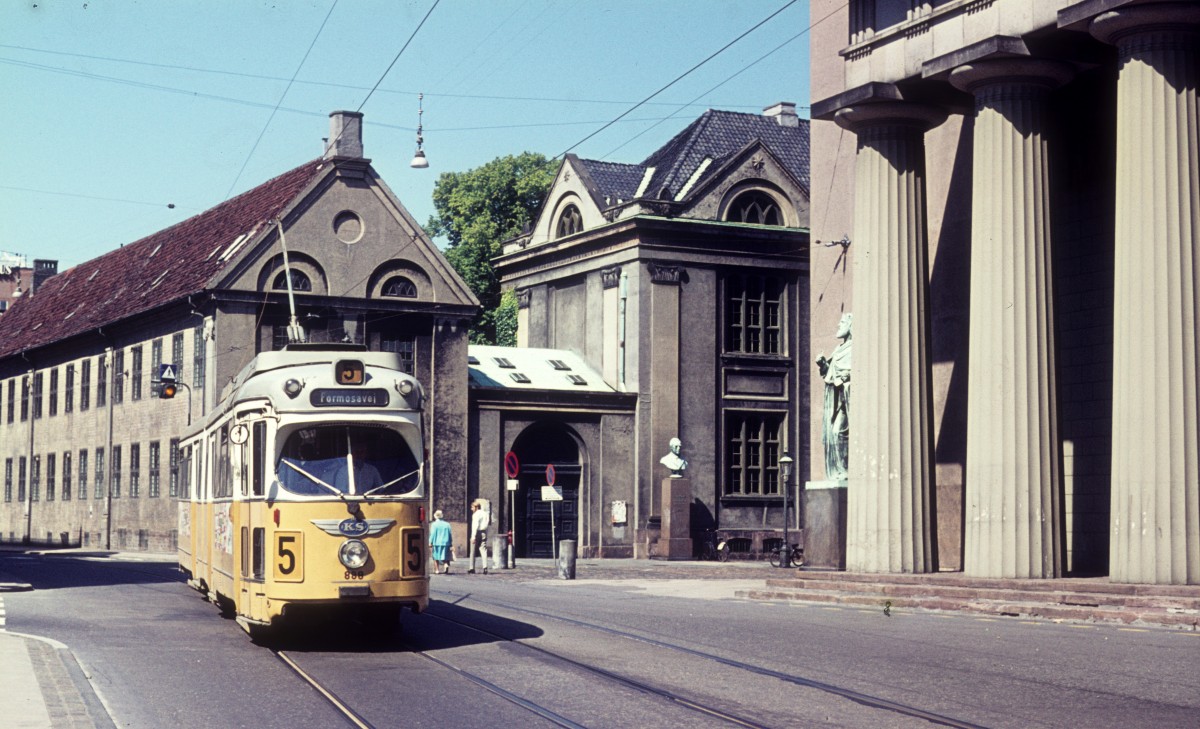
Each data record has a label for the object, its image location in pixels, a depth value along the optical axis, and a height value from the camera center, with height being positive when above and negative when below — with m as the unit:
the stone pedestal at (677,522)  48.97 -1.43
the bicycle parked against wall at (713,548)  49.59 -2.27
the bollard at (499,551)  39.88 -1.92
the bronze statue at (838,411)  30.69 +1.27
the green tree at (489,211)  70.88 +11.87
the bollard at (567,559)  35.25 -1.87
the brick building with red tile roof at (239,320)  49.25 +5.00
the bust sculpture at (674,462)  49.19 +0.41
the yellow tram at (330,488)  15.93 -0.15
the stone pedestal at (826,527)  30.20 -0.98
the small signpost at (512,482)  40.87 -0.20
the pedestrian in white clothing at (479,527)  38.16 -1.30
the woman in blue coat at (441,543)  37.12 -1.61
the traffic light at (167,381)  43.57 +2.76
